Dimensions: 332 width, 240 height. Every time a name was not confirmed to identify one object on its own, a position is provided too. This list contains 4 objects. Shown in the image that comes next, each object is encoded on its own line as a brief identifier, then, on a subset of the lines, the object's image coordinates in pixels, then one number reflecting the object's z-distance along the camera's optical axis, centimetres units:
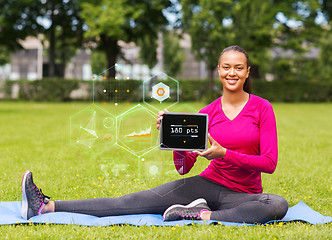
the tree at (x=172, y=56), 3959
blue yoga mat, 338
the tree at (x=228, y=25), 1948
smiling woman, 324
